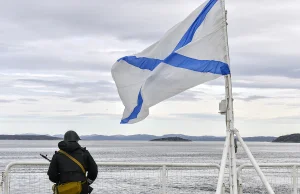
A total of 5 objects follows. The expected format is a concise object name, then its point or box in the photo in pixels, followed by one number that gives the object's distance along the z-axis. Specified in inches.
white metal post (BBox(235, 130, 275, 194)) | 488.8
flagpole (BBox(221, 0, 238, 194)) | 504.0
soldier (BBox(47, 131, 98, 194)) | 506.3
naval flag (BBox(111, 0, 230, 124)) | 505.2
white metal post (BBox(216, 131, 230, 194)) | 479.8
